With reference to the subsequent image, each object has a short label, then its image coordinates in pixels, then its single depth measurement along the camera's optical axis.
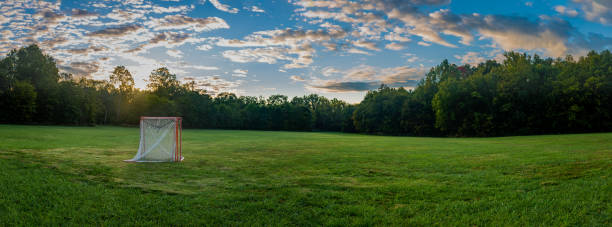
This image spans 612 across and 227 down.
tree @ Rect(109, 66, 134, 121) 76.56
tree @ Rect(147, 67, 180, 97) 87.31
